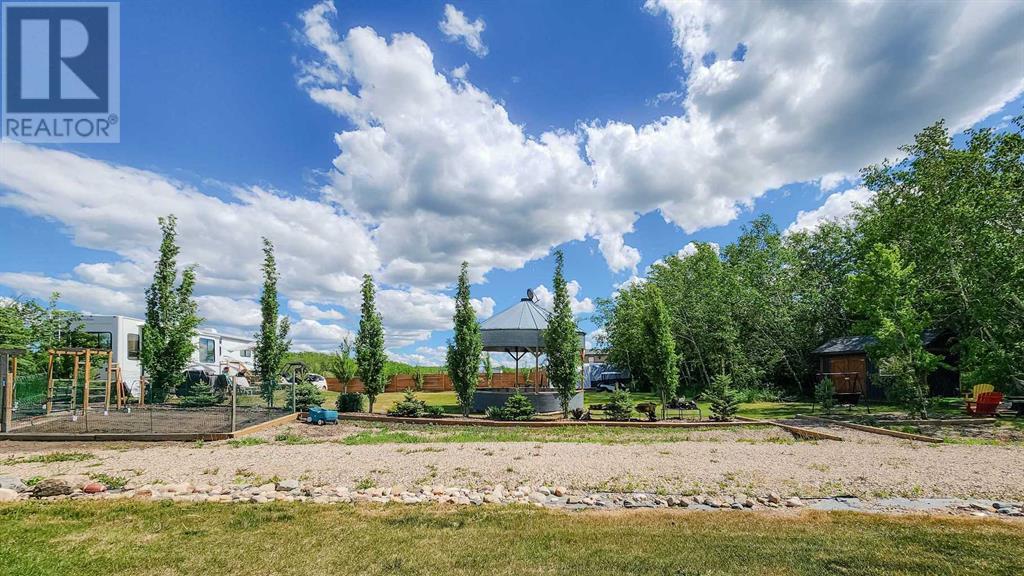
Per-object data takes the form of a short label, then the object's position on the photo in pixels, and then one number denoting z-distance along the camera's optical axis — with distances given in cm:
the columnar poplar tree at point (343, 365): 2184
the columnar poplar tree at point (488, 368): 3097
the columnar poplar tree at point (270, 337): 2155
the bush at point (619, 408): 1586
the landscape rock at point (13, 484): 713
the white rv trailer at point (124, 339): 2520
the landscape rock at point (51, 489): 685
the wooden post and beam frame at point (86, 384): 1605
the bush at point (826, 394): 1862
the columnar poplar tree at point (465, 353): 1745
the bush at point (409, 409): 1646
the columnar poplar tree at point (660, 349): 1697
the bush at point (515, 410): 1589
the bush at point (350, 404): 1820
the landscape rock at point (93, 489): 702
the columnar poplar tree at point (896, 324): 1570
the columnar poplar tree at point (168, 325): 2111
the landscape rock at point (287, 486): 718
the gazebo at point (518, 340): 1891
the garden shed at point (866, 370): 2366
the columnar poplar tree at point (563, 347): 1686
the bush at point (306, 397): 1850
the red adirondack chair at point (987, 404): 1595
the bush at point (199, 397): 1989
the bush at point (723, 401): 1571
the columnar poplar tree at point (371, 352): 1898
